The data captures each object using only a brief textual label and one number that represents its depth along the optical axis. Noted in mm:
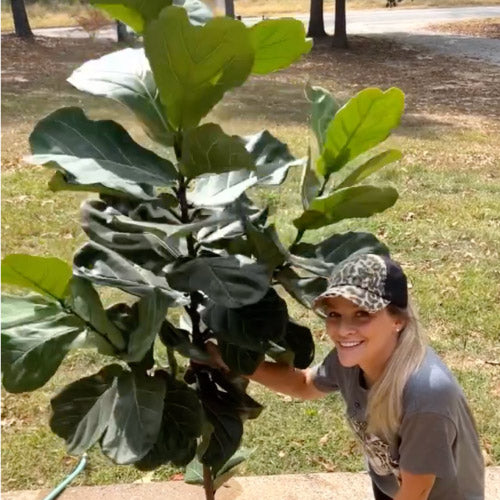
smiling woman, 1556
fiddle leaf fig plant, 1215
